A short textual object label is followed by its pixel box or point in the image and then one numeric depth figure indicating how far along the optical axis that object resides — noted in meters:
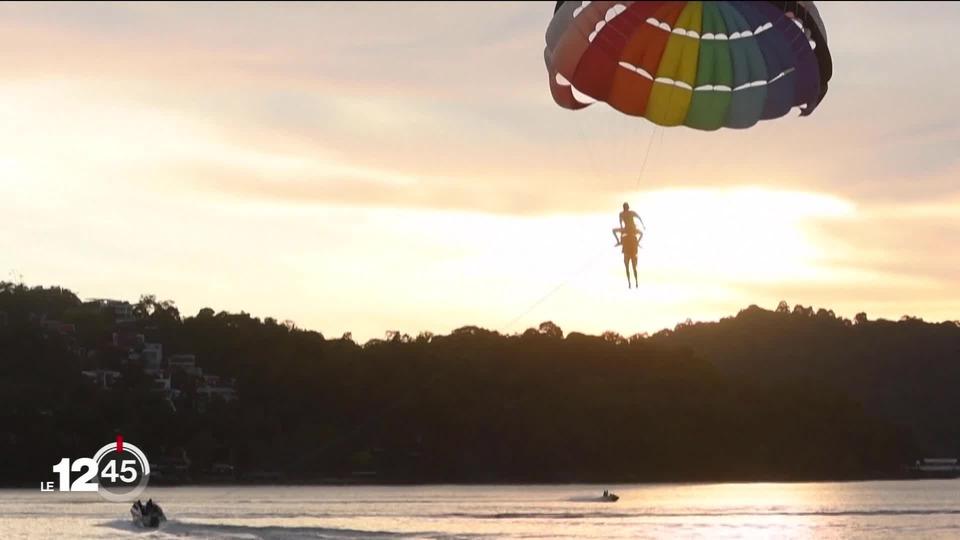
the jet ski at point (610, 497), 92.69
